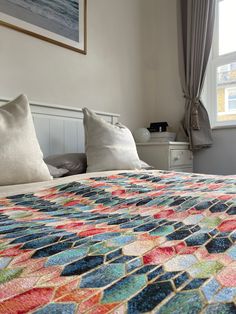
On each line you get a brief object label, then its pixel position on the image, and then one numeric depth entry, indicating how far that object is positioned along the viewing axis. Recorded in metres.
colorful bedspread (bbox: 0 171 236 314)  0.33
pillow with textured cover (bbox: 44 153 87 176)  1.77
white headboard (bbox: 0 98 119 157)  2.01
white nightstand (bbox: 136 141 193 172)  2.59
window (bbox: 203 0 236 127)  2.83
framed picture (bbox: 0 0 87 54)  1.94
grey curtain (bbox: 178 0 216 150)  2.75
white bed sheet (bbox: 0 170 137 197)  1.14
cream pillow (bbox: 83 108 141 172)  1.83
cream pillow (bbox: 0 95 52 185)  1.28
